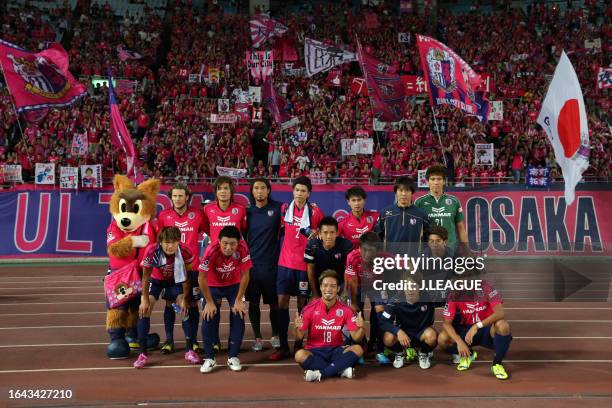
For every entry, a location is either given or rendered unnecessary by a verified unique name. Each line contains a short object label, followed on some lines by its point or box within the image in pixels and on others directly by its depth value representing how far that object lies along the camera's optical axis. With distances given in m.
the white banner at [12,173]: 18.27
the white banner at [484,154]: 19.94
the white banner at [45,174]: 18.12
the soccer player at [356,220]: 8.26
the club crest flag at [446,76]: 15.91
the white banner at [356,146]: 20.55
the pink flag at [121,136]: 16.97
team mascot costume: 8.24
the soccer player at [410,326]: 7.71
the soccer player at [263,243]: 8.31
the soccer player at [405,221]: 8.02
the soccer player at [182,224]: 8.35
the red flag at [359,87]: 24.50
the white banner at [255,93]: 23.19
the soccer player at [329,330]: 7.22
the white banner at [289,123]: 21.70
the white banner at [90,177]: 18.22
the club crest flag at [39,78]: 15.71
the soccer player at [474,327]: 7.38
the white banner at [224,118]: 22.19
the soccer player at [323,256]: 7.89
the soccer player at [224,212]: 8.30
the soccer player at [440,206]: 8.37
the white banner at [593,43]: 27.06
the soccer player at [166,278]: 7.84
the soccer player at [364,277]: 7.46
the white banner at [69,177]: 18.12
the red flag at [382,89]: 19.95
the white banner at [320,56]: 24.19
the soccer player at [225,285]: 7.52
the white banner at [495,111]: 22.17
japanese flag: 11.54
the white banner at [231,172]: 19.23
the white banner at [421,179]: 18.56
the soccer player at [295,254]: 8.17
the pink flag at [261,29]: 26.16
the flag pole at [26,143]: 18.90
